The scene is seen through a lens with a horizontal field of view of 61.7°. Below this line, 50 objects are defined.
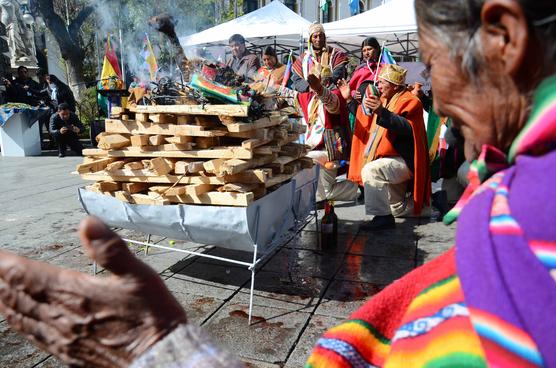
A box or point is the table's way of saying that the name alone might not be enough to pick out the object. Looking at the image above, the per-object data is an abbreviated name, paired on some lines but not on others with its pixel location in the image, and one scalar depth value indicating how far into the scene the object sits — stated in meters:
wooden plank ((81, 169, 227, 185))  3.25
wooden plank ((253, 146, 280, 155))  3.48
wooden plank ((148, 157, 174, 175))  3.24
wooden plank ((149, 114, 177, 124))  3.36
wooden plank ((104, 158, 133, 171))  3.45
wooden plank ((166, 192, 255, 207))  3.14
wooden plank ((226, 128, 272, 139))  3.37
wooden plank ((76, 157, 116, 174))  3.53
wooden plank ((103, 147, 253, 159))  3.22
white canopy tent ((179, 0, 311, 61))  13.30
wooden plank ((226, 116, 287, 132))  3.23
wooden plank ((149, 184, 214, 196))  3.22
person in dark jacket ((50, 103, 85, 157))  11.76
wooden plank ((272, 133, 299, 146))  3.82
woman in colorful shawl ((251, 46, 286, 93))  6.85
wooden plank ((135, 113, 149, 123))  3.45
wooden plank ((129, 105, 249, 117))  3.24
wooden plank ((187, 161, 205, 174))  3.22
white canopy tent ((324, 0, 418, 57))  11.42
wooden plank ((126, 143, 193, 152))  3.32
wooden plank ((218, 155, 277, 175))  3.10
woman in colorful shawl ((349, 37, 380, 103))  7.11
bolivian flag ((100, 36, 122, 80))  11.55
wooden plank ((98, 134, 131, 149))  3.45
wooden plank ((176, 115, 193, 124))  3.38
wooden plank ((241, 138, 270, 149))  3.21
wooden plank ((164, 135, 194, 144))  3.29
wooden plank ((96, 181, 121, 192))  3.52
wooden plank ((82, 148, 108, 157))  3.59
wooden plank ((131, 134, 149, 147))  3.40
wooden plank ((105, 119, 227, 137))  3.27
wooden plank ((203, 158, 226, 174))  3.16
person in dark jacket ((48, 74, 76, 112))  13.77
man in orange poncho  5.21
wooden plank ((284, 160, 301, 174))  3.90
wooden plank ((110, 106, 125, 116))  3.58
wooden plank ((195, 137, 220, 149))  3.37
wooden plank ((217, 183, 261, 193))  3.18
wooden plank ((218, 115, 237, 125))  3.28
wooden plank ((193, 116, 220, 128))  3.36
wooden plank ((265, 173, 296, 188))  3.46
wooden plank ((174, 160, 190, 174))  3.24
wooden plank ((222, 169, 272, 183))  3.27
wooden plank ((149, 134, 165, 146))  3.37
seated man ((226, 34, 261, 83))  7.23
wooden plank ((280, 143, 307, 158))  4.04
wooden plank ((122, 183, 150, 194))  3.43
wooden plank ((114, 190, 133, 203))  3.44
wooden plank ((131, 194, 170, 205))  3.34
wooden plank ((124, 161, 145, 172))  3.44
